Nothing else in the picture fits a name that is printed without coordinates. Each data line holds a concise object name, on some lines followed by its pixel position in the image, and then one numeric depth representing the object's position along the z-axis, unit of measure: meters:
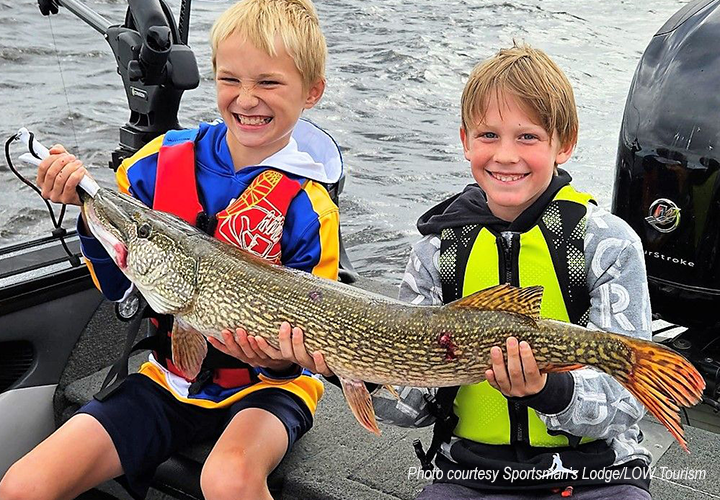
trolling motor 3.25
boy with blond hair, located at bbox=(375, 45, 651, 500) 2.14
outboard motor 3.02
